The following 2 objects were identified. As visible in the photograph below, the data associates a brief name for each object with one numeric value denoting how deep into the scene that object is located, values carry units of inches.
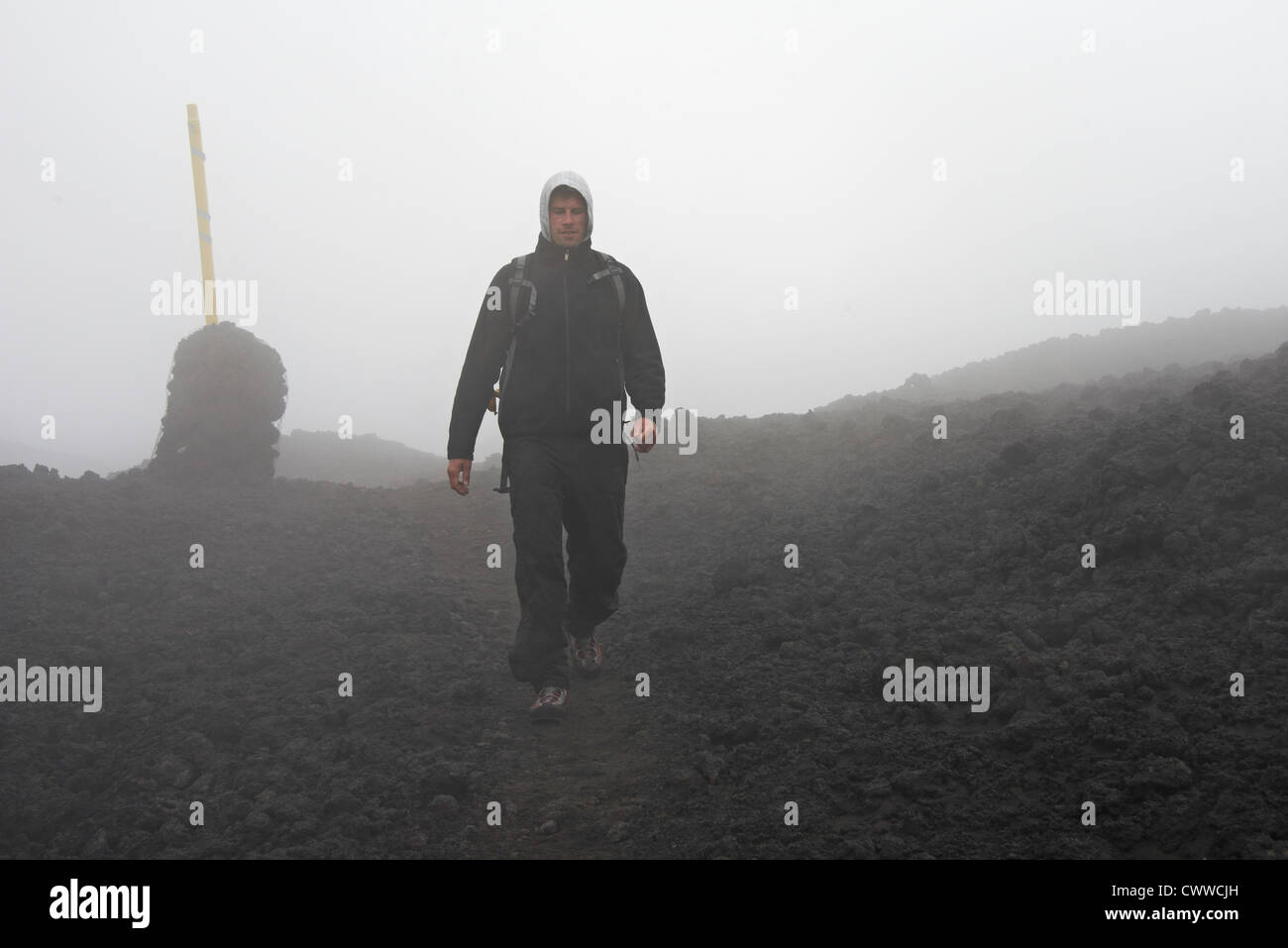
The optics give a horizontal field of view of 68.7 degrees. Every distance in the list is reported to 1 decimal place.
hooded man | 201.5
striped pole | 464.8
